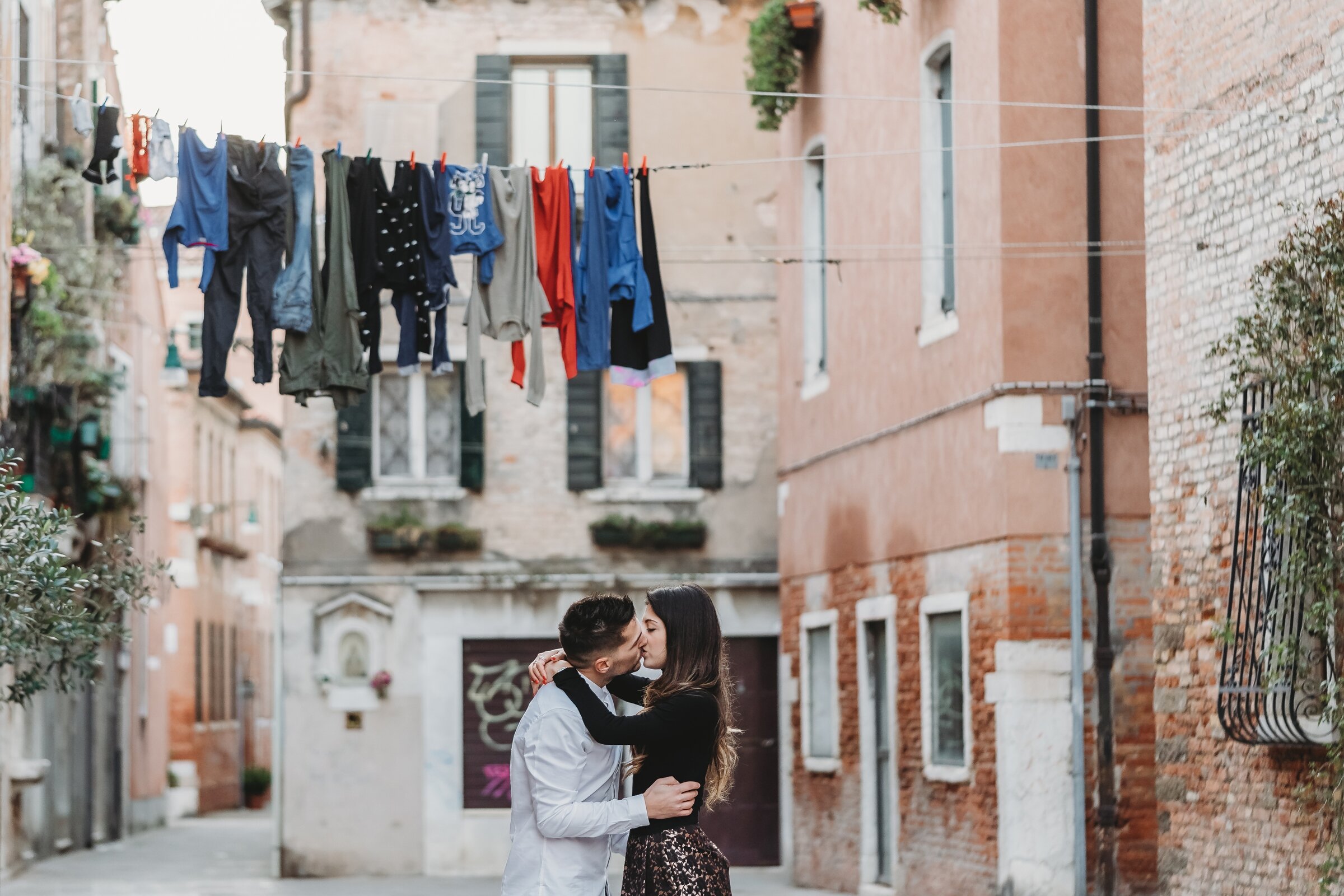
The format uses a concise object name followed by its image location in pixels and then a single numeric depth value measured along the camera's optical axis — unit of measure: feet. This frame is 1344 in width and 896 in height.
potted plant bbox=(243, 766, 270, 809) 126.82
